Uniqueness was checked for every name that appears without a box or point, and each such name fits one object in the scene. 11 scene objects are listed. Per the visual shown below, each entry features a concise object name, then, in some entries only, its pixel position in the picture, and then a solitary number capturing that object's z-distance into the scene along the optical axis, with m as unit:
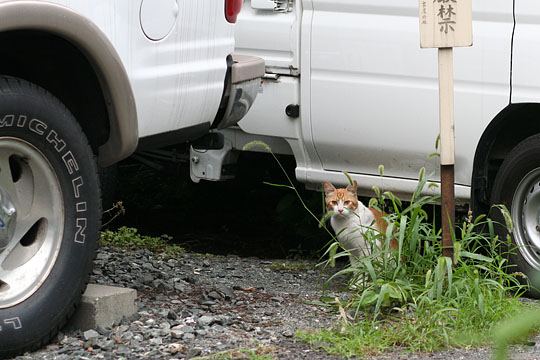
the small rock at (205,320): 7.17
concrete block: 6.82
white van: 9.45
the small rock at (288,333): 7.04
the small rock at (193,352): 6.34
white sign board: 7.74
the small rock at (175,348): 6.40
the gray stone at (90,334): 6.61
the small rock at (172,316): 7.27
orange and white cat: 9.51
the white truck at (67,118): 6.06
